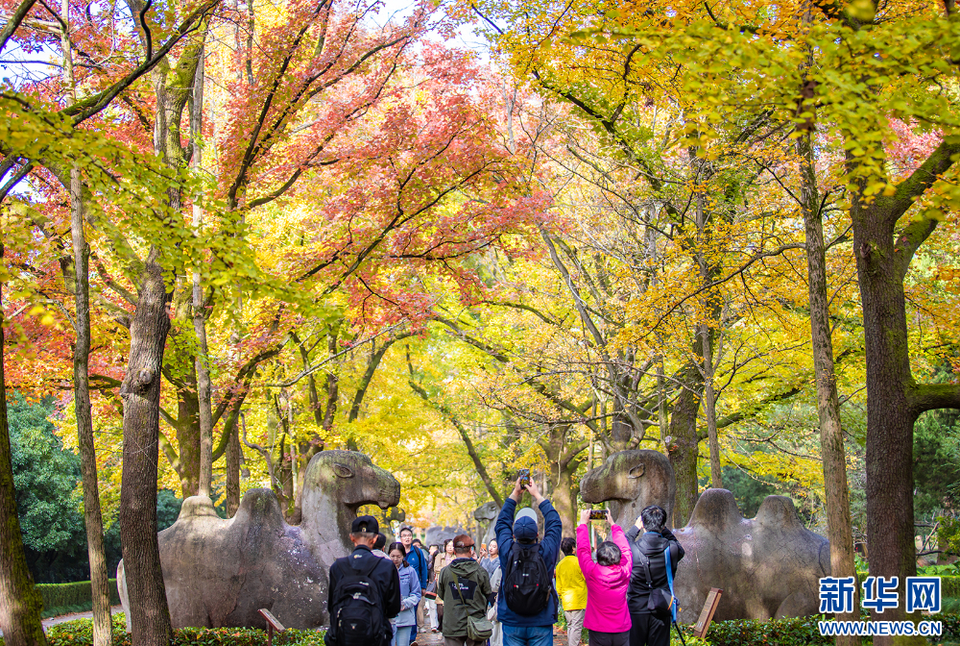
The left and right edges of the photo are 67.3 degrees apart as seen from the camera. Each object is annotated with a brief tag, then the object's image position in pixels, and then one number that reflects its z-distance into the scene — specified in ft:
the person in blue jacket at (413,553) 32.01
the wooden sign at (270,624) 26.84
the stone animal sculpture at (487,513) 82.02
